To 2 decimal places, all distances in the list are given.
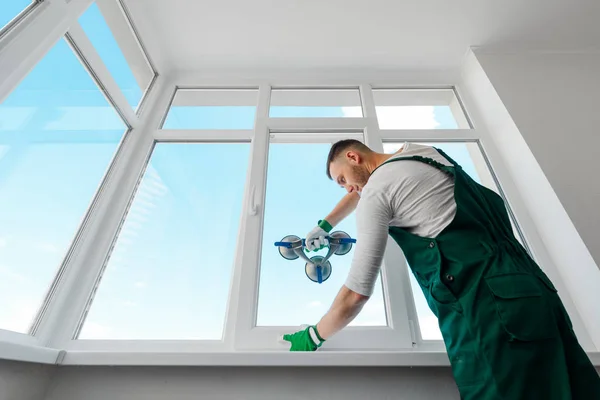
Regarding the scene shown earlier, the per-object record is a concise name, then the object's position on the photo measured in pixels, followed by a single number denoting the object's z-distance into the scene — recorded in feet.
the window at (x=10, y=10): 3.33
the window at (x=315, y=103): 6.40
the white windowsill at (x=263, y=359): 3.11
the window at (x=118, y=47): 4.95
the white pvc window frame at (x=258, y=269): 3.80
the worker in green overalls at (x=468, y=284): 2.27
